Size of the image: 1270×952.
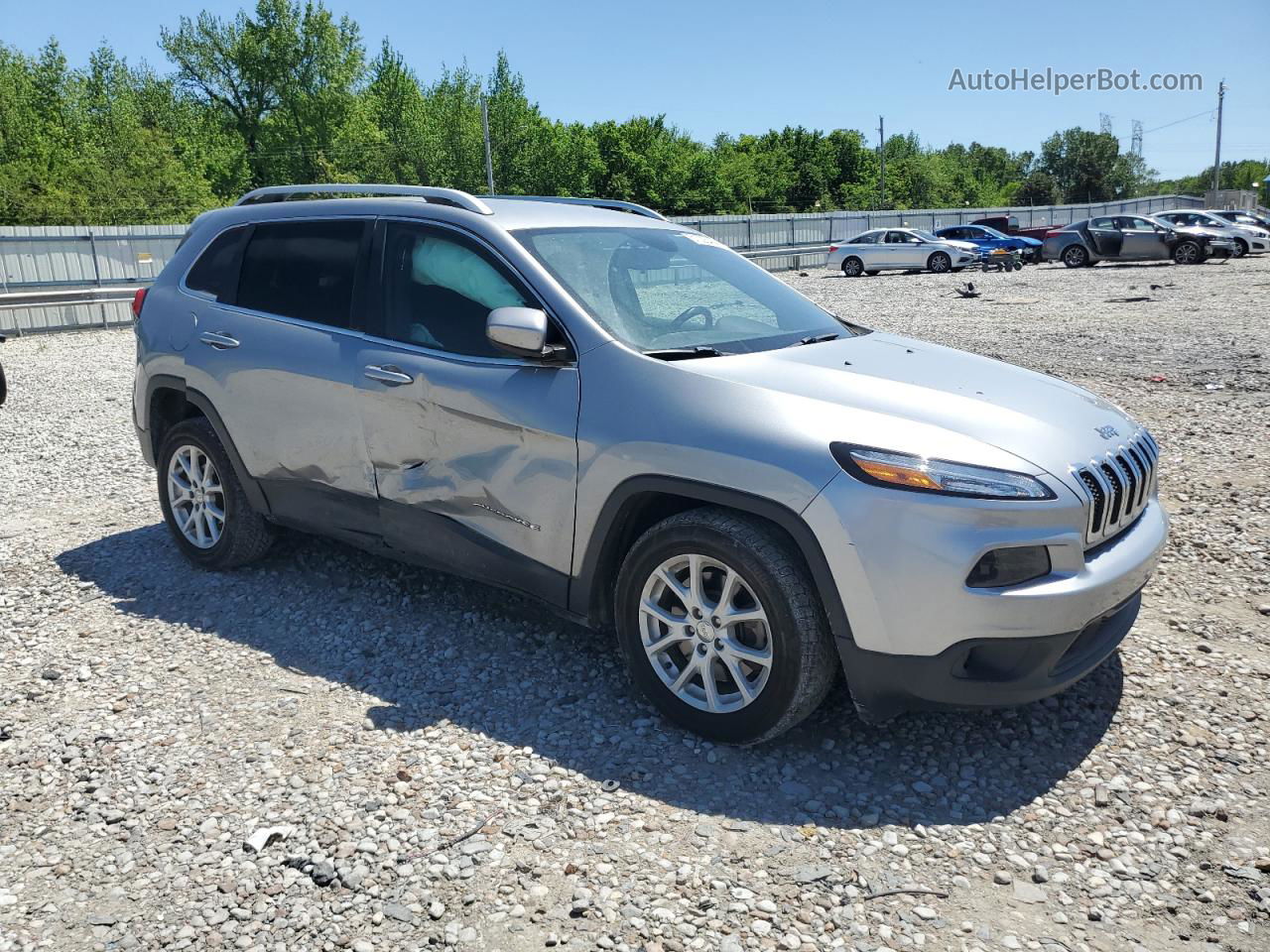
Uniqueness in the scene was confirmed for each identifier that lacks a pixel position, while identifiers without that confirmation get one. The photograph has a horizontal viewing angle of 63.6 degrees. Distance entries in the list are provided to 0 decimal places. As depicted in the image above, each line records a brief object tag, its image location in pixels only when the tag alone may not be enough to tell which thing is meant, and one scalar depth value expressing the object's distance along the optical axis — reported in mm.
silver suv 3156
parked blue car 33188
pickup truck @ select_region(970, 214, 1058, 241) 37344
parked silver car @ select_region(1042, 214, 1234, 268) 28812
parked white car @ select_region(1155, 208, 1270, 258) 30094
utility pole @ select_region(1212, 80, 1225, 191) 81388
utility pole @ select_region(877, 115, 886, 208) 80400
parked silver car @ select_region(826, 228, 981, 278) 32031
